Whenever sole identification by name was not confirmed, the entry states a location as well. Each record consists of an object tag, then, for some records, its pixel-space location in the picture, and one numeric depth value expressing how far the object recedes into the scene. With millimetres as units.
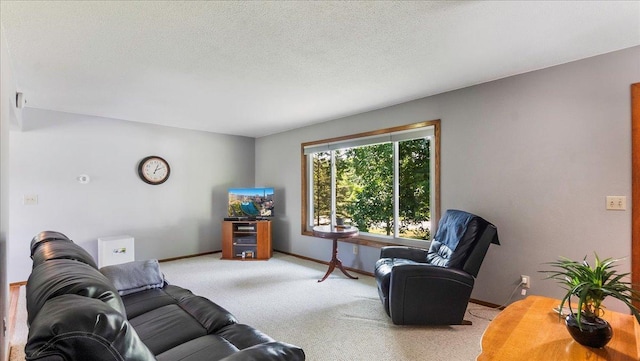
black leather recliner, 2496
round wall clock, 4727
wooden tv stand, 5117
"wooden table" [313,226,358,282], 3689
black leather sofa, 735
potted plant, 1282
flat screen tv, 5336
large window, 3639
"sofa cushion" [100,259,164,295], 2188
